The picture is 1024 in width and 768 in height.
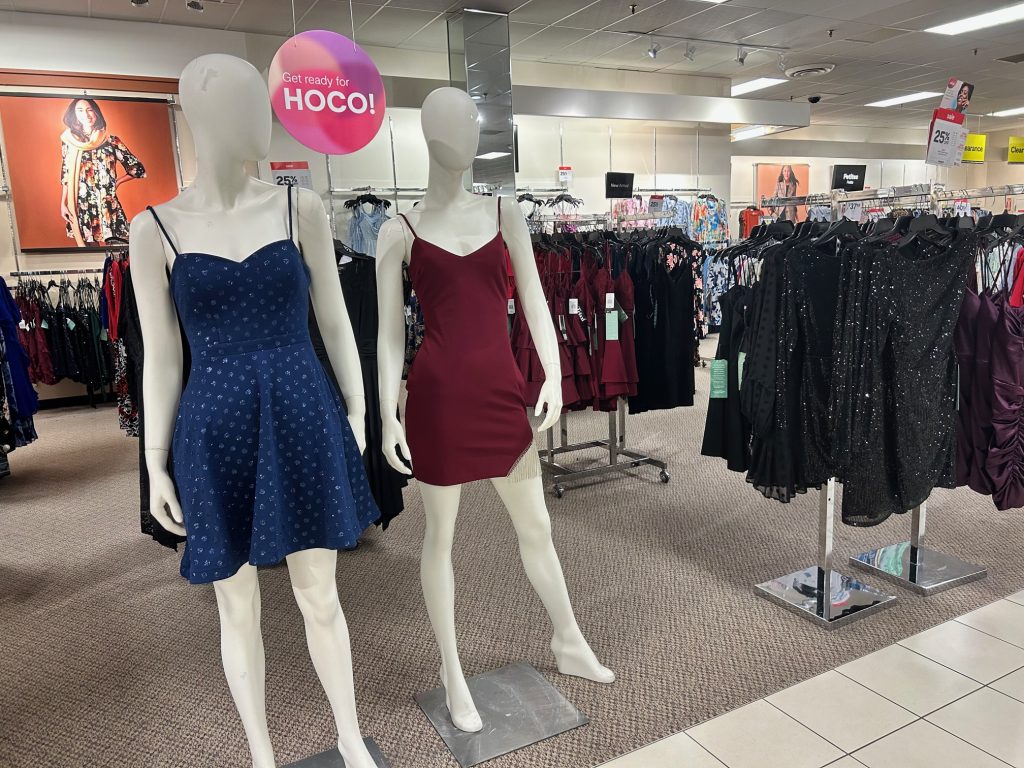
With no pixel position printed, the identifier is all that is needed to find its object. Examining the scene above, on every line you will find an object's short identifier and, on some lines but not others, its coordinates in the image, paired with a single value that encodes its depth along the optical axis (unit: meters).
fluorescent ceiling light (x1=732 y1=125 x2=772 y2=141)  10.16
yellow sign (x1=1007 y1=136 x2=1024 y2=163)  7.62
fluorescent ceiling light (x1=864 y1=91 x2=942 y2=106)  11.56
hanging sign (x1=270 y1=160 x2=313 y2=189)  5.16
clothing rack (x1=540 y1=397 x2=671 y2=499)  4.29
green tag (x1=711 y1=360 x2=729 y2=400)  2.78
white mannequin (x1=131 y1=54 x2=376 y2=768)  1.43
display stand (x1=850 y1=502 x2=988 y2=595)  2.90
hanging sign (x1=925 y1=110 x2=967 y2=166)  3.24
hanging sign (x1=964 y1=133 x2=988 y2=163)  4.96
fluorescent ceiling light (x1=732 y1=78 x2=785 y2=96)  10.24
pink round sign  3.54
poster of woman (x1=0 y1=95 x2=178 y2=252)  6.98
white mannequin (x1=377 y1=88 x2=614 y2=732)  1.85
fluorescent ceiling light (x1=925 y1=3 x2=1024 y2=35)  7.45
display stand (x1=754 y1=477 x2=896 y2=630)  2.65
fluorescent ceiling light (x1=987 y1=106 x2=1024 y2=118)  13.51
